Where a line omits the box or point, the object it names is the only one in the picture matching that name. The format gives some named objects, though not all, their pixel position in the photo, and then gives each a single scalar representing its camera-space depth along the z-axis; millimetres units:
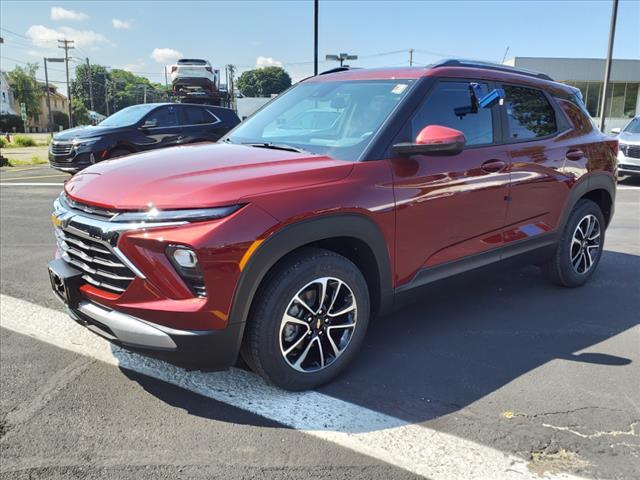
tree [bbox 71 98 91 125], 95350
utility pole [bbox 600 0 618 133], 20484
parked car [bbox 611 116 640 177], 12477
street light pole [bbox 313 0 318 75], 18422
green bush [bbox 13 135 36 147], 32531
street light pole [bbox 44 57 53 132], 68900
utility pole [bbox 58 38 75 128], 67069
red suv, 2484
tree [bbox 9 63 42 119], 93188
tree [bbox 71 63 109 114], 124562
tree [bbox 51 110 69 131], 97188
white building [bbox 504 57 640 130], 33094
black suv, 10914
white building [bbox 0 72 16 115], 92750
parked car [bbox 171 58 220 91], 22656
